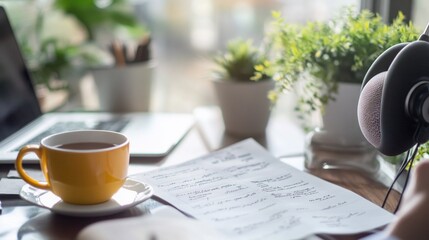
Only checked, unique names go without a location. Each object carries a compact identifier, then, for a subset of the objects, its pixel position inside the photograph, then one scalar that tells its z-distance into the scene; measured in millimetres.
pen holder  1239
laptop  973
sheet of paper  625
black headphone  624
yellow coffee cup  641
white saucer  648
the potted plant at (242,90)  1065
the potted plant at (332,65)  871
